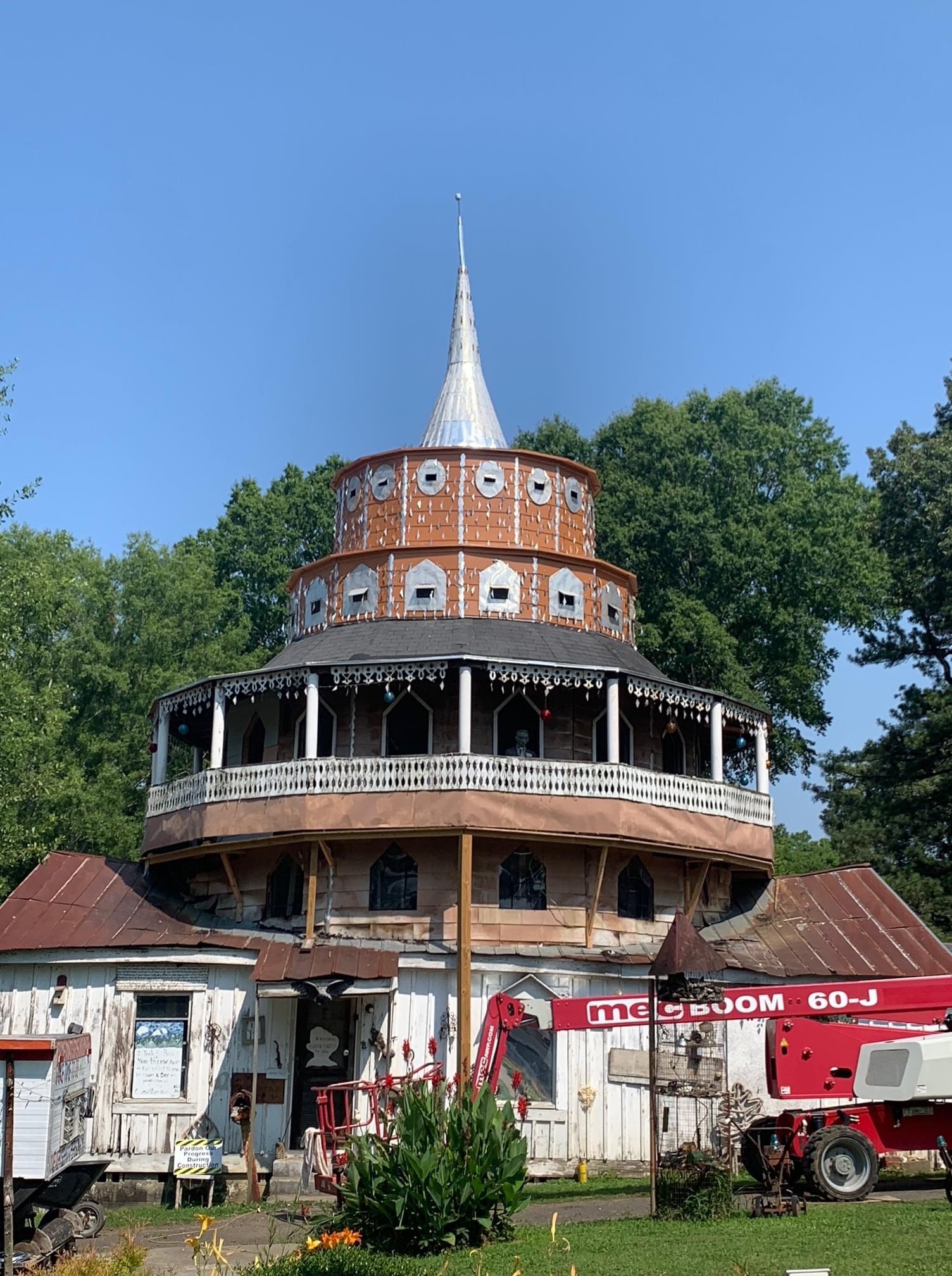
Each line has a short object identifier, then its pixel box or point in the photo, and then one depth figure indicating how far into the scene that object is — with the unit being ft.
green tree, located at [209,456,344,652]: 202.80
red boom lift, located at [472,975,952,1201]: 61.77
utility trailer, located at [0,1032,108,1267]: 57.26
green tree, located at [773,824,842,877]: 172.45
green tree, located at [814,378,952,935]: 149.07
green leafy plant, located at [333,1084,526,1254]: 52.75
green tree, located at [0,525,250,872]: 149.38
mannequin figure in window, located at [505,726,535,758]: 103.86
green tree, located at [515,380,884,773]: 160.35
